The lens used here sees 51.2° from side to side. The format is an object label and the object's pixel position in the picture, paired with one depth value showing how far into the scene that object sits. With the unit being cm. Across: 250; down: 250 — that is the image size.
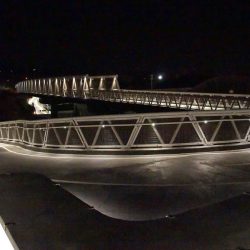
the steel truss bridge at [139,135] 669
